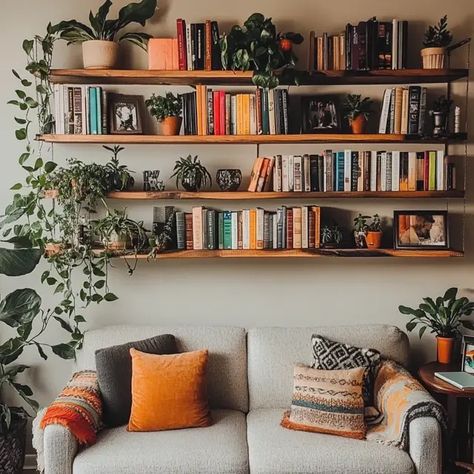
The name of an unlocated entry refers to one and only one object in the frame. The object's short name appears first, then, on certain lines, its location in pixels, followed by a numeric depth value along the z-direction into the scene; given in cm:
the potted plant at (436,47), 363
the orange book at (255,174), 367
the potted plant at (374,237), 371
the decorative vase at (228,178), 371
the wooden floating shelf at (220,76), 361
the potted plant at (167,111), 365
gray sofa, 295
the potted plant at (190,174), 367
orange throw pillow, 322
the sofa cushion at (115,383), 332
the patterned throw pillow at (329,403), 317
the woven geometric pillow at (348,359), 341
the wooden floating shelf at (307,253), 366
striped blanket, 302
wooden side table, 349
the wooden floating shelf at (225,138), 362
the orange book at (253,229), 369
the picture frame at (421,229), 373
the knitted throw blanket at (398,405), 302
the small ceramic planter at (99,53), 361
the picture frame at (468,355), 350
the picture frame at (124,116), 371
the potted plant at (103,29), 361
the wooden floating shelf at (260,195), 365
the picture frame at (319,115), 370
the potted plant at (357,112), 367
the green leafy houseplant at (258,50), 354
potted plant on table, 367
